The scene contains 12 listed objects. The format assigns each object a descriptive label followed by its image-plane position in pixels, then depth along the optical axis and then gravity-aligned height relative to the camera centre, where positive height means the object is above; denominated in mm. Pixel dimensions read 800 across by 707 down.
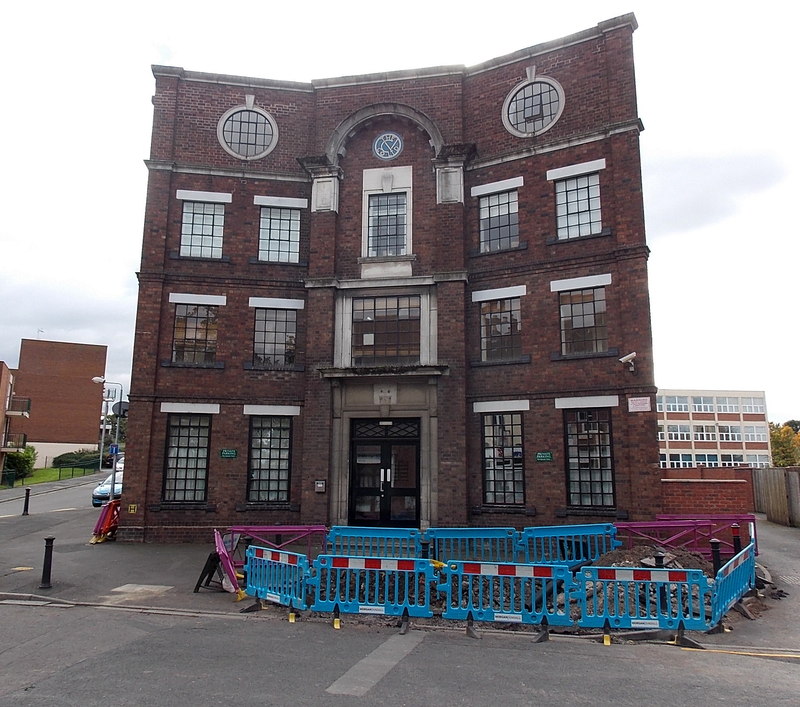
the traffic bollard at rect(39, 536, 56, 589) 11088 -1870
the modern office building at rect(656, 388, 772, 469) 74312 +4243
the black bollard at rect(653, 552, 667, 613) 8602 -1963
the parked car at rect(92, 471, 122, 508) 25125 -1476
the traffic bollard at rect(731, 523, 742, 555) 10773 -1336
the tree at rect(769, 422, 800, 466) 67375 +1878
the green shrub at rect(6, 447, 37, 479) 44406 -545
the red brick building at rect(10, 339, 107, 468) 61938 +6365
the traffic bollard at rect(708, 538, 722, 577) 9977 -1474
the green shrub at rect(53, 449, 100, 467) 54844 -253
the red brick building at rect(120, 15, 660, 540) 15625 +4261
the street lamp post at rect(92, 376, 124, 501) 19133 -38
